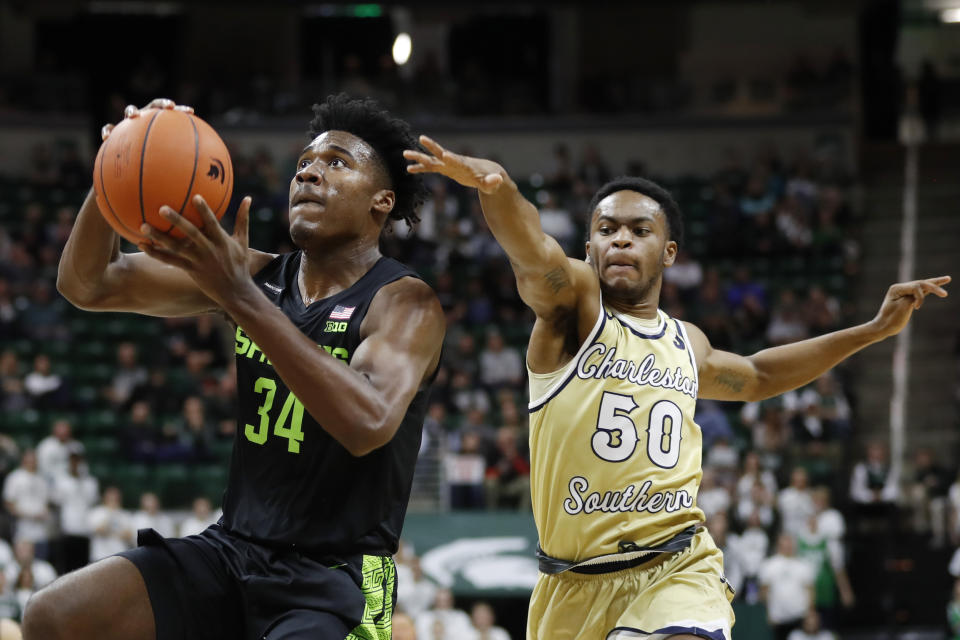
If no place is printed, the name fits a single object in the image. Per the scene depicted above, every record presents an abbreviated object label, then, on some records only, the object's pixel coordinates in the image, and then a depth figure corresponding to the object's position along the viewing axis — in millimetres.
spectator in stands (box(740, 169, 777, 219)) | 20159
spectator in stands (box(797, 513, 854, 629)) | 13086
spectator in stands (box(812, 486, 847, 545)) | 13422
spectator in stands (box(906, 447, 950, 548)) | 13982
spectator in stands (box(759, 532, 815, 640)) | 12758
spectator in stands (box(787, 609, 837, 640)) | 12531
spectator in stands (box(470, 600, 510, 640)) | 11719
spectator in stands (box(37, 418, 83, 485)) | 13953
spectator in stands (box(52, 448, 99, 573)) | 13086
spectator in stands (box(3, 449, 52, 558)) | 13062
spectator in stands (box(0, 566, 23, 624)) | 11633
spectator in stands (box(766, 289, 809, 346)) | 17453
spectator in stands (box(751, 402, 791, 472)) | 14578
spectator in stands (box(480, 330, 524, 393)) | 16516
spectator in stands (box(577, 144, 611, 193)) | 21078
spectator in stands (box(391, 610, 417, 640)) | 9422
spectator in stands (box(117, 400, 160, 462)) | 14602
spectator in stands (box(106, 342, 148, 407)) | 15711
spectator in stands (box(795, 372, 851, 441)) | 15289
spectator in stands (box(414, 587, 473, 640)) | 11859
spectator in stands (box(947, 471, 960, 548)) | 13459
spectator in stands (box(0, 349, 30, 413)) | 15266
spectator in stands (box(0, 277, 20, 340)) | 16641
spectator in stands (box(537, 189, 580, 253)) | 19156
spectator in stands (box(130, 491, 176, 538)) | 13266
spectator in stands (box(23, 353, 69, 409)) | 15523
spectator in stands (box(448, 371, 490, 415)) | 15969
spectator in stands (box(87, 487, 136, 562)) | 12953
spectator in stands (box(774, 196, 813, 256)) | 19609
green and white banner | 12766
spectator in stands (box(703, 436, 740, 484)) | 14012
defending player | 4930
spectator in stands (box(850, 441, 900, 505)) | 14258
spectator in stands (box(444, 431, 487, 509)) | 14156
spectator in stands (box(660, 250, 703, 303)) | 18250
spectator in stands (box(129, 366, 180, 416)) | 15281
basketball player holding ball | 3537
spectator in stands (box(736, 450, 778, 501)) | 13688
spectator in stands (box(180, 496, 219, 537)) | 12992
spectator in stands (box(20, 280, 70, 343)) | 16891
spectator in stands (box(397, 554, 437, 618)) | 12578
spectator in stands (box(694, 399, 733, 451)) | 14609
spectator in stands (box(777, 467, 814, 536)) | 13602
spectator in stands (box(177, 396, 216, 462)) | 14578
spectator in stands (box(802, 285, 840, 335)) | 17595
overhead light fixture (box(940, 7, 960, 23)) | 23750
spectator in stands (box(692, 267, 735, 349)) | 17094
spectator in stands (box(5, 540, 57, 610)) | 12094
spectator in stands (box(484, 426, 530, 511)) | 14086
